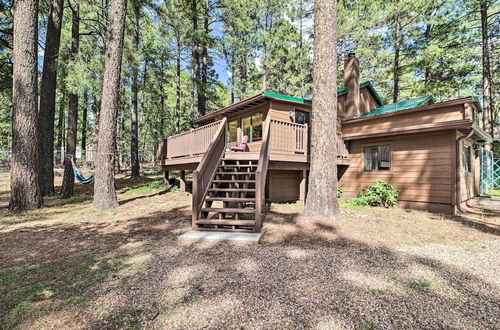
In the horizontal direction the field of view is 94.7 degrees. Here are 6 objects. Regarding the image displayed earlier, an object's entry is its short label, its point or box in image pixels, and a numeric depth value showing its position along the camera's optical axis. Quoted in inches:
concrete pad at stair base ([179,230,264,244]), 168.1
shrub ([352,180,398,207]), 322.0
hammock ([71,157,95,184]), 381.7
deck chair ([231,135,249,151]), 352.4
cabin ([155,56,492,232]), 237.5
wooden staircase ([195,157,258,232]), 189.6
